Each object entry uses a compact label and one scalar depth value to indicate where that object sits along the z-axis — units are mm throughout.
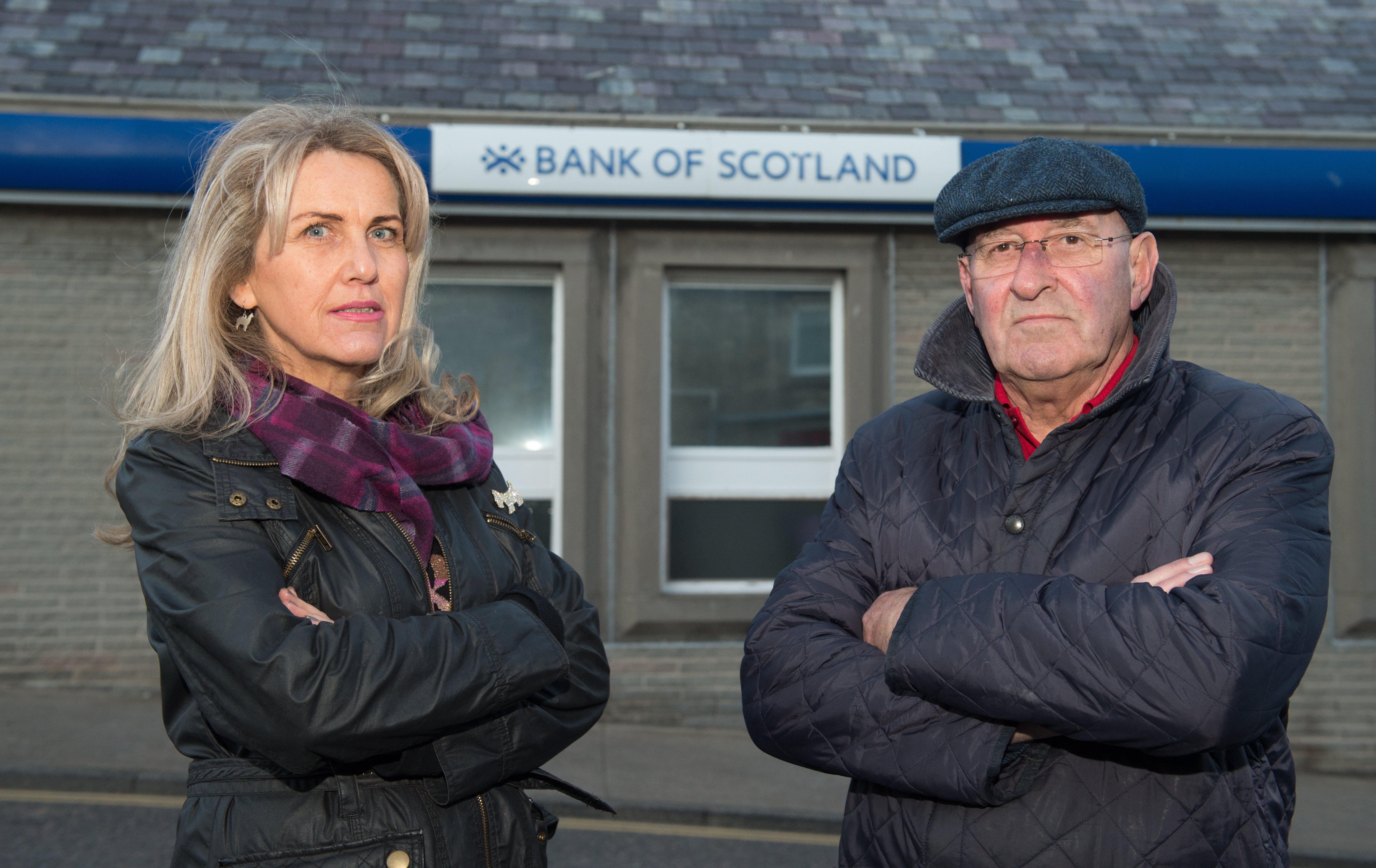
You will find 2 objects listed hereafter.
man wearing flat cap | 1648
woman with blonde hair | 1689
